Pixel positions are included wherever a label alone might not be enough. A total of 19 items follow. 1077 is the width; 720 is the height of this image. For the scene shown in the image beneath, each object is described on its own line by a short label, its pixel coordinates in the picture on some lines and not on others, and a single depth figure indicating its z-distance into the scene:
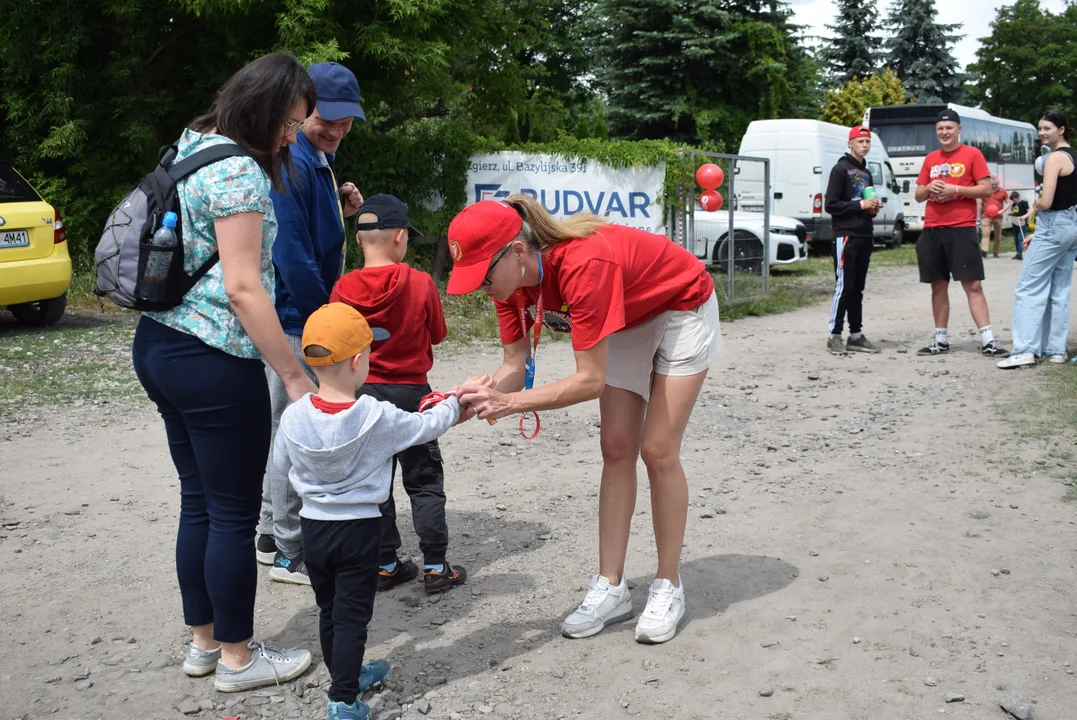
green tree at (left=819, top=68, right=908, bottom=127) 40.66
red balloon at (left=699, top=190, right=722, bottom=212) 12.21
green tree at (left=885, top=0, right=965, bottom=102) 52.47
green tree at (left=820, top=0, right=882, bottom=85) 52.47
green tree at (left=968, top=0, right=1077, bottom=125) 54.41
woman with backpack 3.03
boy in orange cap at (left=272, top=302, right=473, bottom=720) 3.05
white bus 26.36
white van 22.05
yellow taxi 10.09
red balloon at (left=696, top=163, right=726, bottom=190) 11.98
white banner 12.38
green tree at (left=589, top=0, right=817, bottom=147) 33.62
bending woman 3.22
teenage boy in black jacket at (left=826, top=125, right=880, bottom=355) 9.70
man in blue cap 3.98
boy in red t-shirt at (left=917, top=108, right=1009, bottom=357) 9.24
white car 13.54
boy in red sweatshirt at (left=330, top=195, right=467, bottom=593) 4.17
